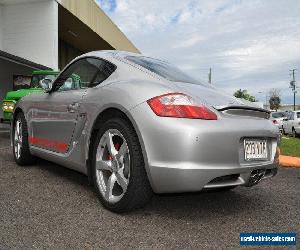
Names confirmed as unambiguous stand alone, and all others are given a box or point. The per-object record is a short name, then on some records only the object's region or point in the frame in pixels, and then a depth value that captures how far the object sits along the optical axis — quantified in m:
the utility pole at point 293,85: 81.95
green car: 10.41
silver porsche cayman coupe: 3.03
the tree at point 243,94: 123.61
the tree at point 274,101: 104.66
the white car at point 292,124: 20.88
